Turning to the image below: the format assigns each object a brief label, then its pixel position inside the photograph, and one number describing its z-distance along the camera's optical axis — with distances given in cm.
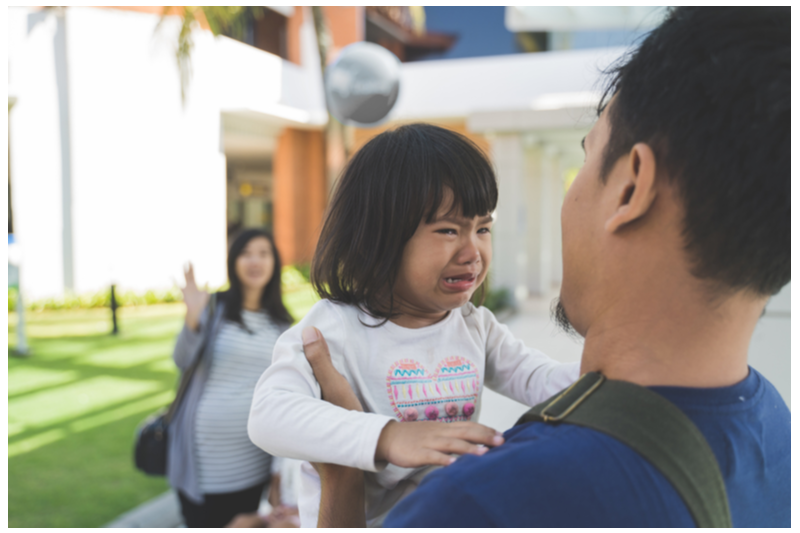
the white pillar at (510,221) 1030
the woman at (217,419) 330
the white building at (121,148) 1029
